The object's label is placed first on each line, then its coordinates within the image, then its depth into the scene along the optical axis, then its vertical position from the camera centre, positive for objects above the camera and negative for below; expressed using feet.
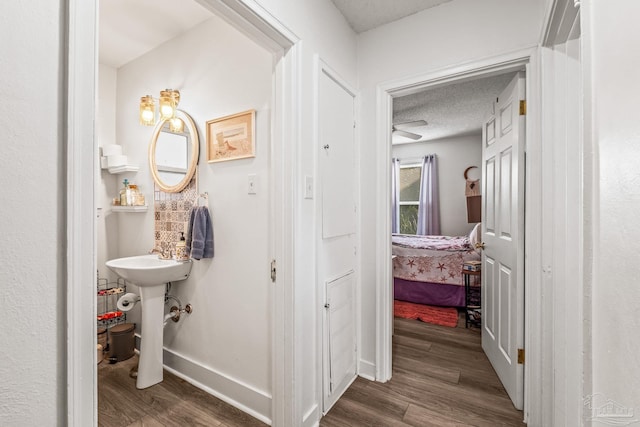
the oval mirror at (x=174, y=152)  6.73 +1.56
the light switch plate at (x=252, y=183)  5.71 +0.61
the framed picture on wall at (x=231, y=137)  5.76 +1.65
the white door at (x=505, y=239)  5.63 -0.60
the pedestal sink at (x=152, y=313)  6.22 -2.36
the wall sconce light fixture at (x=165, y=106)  6.84 +2.72
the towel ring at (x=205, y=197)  6.53 +0.37
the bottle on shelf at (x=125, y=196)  7.97 +0.49
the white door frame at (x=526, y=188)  5.17 +0.52
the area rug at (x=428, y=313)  10.35 -3.98
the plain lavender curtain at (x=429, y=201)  19.02 +0.82
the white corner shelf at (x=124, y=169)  8.05 +1.30
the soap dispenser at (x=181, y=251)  6.66 -0.92
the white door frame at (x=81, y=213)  2.20 +0.00
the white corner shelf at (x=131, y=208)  7.85 +0.14
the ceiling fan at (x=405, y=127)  13.53 +4.36
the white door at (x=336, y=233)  5.62 -0.43
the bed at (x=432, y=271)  11.34 -2.44
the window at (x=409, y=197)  20.48 +1.20
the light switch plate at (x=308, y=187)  5.05 +0.48
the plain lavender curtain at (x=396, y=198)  20.70 +1.12
